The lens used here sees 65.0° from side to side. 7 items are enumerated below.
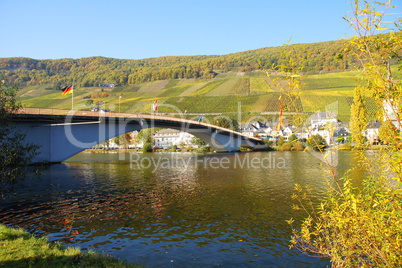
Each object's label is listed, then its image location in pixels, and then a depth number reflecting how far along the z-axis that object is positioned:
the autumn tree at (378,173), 4.82
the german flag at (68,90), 37.91
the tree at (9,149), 13.31
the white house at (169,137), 106.18
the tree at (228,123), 86.56
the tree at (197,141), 82.12
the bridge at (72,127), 34.44
